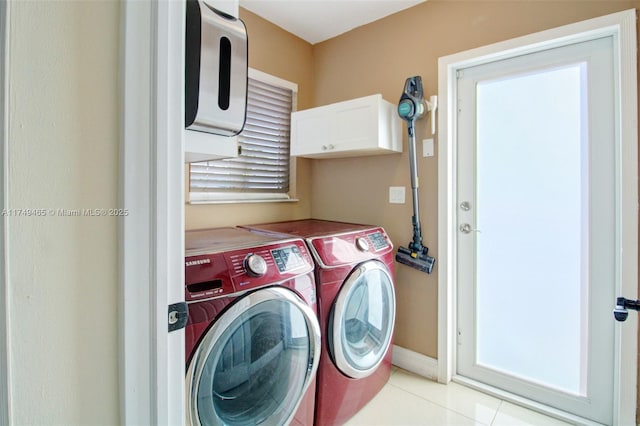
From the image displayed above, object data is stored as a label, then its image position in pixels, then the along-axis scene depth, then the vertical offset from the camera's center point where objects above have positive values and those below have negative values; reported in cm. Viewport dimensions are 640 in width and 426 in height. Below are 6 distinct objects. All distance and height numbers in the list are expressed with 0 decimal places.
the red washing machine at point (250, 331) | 107 -46
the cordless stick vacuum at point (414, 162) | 199 +33
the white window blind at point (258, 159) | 209 +41
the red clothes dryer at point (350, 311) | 155 -54
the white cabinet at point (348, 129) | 200 +57
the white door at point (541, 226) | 165 -7
